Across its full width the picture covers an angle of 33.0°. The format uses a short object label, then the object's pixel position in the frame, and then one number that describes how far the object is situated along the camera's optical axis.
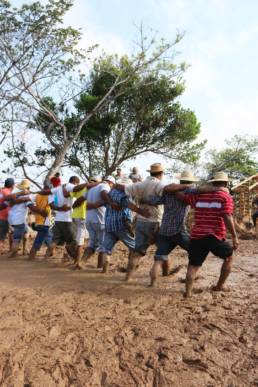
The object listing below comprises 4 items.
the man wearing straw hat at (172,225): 5.77
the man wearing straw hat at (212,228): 5.24
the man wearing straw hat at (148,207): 5.89
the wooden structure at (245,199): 16.72
